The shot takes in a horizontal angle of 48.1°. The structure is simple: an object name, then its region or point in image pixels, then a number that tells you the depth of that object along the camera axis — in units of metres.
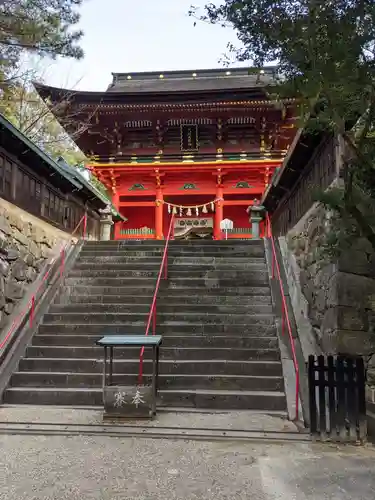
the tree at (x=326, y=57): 3.35
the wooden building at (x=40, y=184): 7.53
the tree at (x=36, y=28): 7.62
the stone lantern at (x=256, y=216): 14.34
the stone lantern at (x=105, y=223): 14.55
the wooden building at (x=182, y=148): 18.02
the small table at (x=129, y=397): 5.11
